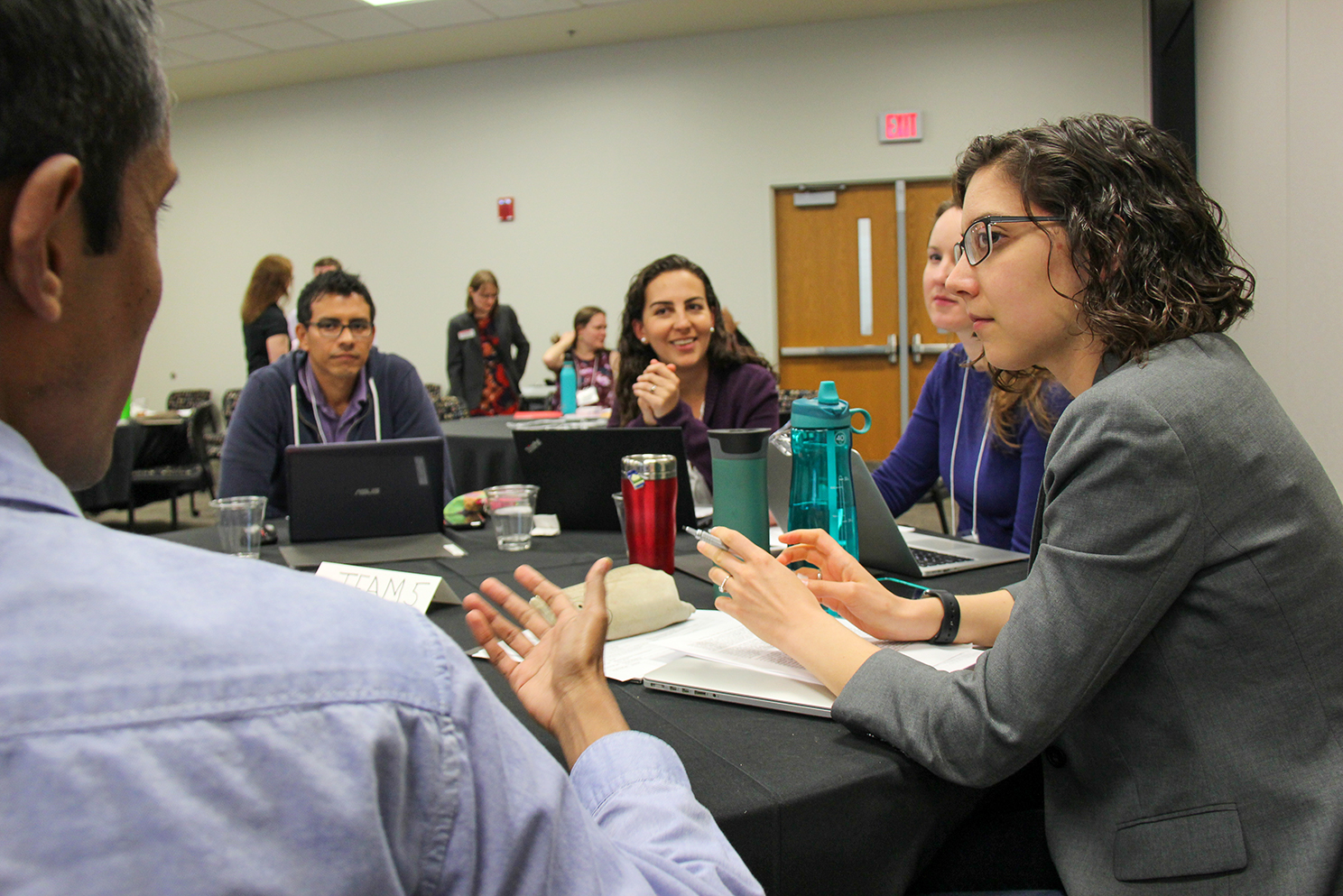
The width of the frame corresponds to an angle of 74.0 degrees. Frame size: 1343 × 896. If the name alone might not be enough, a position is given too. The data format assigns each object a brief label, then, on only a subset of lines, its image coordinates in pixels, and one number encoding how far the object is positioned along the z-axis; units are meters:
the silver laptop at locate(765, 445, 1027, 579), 1.42
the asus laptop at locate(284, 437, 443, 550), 1.80
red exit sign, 6.37
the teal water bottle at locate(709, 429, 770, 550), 1.43
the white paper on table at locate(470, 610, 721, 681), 1.06
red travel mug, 1.50
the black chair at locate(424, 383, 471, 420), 5.27
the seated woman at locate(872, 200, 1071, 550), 1.85
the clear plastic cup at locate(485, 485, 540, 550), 1.78
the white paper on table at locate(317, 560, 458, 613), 1.30
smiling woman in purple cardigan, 2.57
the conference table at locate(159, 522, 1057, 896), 0.77
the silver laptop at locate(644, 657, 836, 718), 0.95
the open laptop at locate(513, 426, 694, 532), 1.86
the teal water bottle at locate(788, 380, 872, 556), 1.33
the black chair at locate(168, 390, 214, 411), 7.93
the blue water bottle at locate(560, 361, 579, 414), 4.52
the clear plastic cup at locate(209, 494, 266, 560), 1.69
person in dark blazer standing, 6.65
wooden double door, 6.55
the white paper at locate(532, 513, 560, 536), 1.91
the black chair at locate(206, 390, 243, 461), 6.92
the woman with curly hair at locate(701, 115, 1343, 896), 0.81
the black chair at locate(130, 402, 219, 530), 5.06
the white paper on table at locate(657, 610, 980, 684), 1.04
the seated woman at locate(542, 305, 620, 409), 5.73
